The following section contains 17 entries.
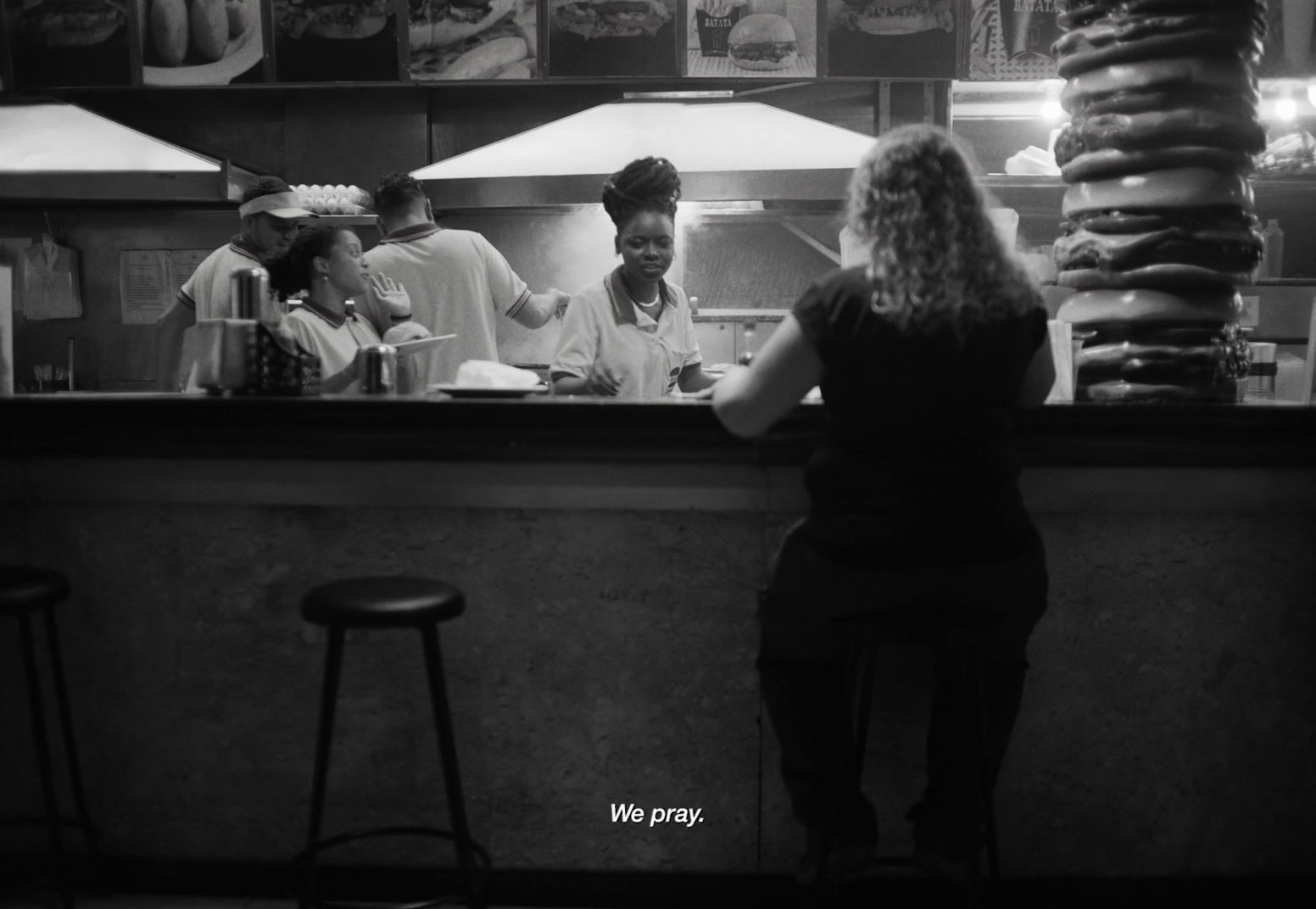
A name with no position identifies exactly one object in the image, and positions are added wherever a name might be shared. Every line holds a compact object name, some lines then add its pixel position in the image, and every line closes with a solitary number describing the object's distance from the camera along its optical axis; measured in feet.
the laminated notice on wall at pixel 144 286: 18.29
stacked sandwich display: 7.82
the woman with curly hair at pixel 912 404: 6.35
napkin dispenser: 8.41
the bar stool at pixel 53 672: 7.12
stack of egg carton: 16.62
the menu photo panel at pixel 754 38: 16.42
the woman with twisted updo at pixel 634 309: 11.21
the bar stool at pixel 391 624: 6.54
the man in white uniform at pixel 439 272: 13.87
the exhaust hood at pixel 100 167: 15.64
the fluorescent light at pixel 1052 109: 17.08
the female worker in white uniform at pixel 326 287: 11.46
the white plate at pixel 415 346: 9.54
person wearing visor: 14.08
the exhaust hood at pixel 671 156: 14.84
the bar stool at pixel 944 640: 6.27
